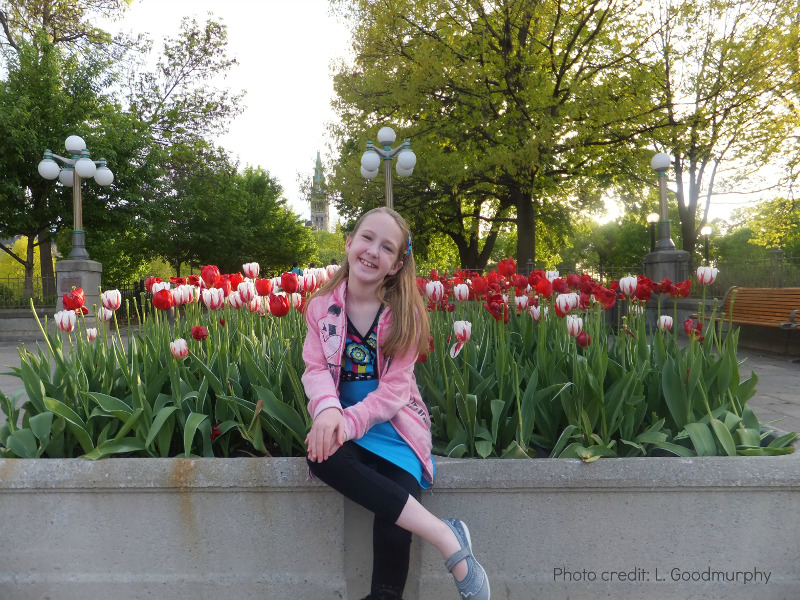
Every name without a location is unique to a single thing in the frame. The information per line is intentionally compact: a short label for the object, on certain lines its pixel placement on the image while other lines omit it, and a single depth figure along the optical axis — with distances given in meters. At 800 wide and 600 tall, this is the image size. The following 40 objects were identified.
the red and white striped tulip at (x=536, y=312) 2.99
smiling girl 1.84
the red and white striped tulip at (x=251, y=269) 3.31
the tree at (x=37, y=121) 13.56
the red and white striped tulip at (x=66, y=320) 2.66
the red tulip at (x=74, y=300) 2.69
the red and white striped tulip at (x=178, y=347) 2.41
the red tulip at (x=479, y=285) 2.96
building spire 18.85
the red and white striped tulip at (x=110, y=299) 2.82
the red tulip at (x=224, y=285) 3.19
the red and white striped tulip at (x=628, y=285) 2.79
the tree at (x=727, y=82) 15.43
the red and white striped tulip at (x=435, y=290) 3.00
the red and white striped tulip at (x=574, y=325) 2.54
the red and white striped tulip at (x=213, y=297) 2.87
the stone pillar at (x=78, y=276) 11.66
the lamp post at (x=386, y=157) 8.88
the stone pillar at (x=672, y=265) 11.88
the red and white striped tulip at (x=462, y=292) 3.11
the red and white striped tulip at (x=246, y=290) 2.94
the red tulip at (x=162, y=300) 2.75
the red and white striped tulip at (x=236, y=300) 2.98
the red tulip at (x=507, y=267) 3.17
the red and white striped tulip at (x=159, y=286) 2.89
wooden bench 7.27
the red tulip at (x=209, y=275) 3.17
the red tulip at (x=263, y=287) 2.89
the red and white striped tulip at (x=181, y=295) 2.95
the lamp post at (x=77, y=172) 10.94
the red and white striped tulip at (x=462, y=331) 2.33
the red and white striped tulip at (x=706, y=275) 2.69
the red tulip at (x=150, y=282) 3.09
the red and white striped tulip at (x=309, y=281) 3.29
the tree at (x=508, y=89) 13.68
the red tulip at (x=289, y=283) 2.79
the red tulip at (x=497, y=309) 2.52
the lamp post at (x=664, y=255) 11.90
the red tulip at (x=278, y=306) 2.57
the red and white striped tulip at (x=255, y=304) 3.10
